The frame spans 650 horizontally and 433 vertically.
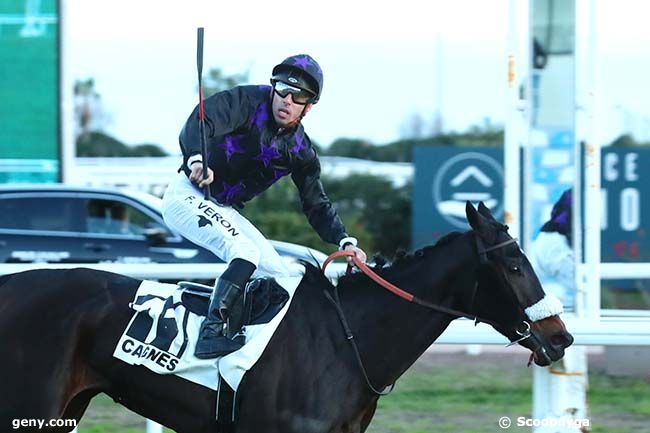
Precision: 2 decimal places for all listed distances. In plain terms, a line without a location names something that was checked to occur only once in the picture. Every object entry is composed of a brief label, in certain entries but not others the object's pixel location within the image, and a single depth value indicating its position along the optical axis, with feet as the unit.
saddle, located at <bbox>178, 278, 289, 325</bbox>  33.37
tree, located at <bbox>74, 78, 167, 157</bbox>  192.03
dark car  74.69
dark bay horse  32.48
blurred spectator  45.03
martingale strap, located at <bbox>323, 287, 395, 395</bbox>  32.94
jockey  32.91
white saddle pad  32.58
